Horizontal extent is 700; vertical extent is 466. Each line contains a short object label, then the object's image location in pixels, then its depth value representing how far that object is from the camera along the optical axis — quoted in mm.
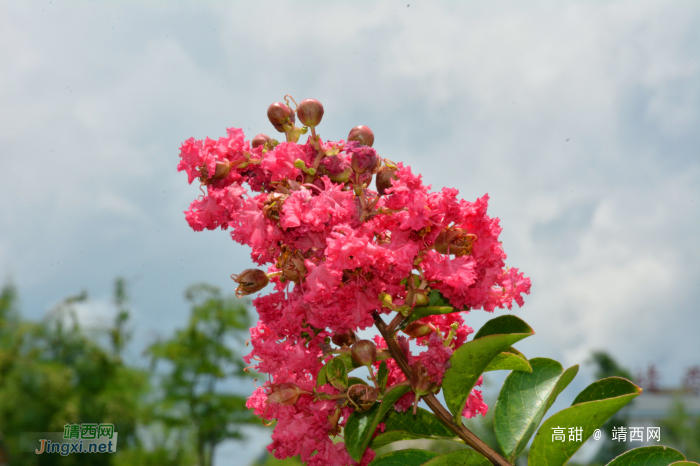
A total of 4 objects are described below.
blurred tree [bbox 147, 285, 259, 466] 12945
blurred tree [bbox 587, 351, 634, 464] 18578
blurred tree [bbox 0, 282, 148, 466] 11438
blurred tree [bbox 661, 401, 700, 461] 16250
